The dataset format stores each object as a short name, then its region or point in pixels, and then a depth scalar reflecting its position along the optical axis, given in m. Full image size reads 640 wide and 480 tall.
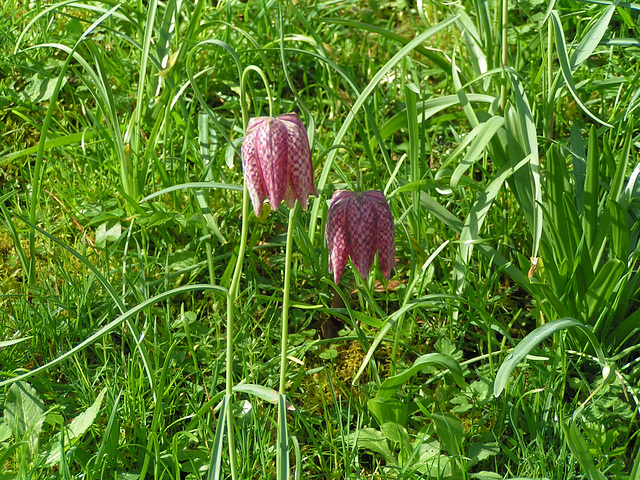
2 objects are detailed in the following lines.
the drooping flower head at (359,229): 0.97
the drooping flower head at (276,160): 0.93
